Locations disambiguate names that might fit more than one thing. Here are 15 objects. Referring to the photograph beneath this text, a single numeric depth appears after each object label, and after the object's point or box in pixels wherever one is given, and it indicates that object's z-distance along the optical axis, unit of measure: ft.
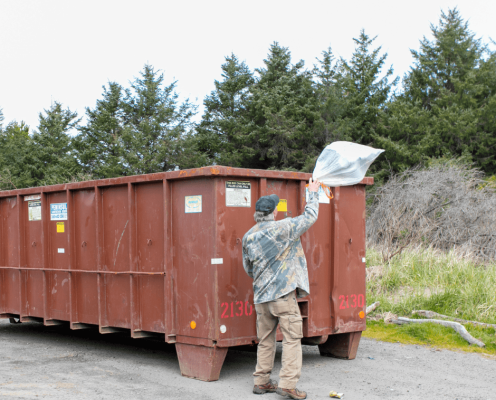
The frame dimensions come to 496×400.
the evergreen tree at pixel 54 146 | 116.78
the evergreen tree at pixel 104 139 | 115.85
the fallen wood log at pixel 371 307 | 32.19
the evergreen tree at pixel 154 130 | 113.80
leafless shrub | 44.32
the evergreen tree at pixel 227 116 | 112.16
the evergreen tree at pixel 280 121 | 105.81
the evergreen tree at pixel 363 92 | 106.32
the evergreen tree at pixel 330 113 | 103.40
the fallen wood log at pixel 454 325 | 25.86
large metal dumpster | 19.54
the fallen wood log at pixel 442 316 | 27.87
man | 17.93
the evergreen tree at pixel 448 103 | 98.22
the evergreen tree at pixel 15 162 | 114.93
